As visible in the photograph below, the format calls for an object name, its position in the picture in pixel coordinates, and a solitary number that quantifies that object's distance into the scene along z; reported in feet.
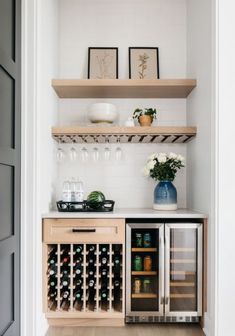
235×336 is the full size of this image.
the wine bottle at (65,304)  8.60
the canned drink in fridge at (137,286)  8.56
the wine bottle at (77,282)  8.58
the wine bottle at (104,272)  8.61
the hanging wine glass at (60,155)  9.75
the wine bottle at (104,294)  8.59
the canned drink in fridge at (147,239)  8.55
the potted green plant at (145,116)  9.65
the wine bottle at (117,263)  8.65
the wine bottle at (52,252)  8.61
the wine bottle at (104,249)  8.55
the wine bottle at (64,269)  8.56
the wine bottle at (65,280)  8.48
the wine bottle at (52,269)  8.52
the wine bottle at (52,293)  8.64
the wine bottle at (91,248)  8.62
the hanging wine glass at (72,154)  9.82
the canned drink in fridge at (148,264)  8.56
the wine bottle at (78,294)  8.50
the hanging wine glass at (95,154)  9.89
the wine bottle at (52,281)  8.55
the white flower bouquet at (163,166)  9.47
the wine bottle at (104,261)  8.49
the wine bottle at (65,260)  8.46
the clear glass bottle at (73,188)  9.22
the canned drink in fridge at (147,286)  8.59
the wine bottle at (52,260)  8.50
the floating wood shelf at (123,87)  9.29
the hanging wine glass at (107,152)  9.86
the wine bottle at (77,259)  8.58
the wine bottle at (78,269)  8.49
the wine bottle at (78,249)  8.50
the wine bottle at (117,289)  8.68
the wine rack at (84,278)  8.46
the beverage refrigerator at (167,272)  8.39
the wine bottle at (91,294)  8.97
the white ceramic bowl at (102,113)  9.49
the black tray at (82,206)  8.94
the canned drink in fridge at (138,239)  8.54
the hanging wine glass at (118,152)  9.95
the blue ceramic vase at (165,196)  9.53
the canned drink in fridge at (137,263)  8.55
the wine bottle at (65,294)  8.48
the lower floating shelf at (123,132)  9.19
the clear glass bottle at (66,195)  9.12
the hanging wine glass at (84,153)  9.72
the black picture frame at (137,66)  10.43
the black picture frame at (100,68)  10.43
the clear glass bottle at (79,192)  9.21
